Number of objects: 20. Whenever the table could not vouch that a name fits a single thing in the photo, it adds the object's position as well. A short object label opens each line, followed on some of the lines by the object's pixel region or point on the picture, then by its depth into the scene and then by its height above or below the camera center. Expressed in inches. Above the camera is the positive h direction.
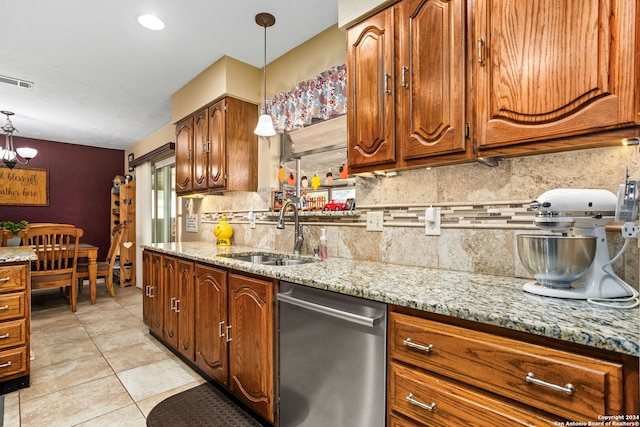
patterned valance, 88.2 +33.3
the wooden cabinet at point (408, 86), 53.2 +23.0
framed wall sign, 208.7 +18.4
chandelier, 173.6 +33.9
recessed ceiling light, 88.8 +53.4
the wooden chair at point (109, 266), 179.6 -28.3
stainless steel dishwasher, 46.4 -23.2
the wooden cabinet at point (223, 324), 64.7 -26.6
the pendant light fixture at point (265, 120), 88.8 +25.9
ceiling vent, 124.3 +51.7
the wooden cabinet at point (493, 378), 29.0 -16.9
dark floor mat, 69.6 -44.4
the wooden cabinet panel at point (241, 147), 111.7 +23.5
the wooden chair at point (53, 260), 146.6 -21.5
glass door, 186.7 +7.1
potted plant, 152.0 -7.5
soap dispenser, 84.1 -8.3
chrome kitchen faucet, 90.2 -4.5
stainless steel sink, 88.6 -13.0
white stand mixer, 39.9 -1.3
